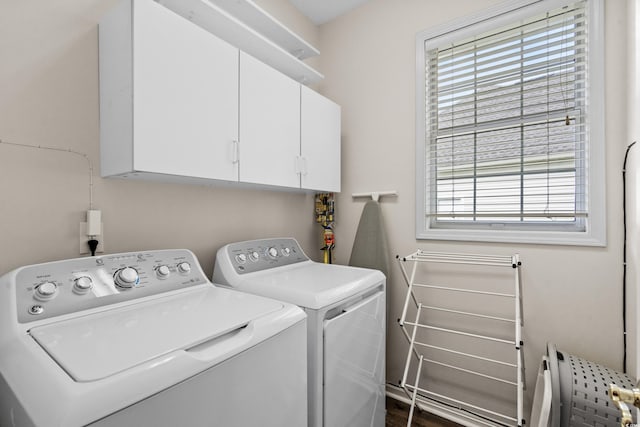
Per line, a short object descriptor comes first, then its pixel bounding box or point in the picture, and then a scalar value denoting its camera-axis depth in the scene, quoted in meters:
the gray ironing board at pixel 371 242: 2.06
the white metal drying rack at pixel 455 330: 1.63
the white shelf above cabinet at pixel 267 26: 1.59
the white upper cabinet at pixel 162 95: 1.09
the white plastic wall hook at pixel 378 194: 2.08
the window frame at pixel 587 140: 1.45
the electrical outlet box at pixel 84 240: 1.23
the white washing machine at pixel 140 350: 0.61
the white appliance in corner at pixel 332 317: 1.19
